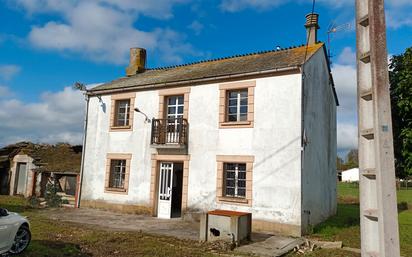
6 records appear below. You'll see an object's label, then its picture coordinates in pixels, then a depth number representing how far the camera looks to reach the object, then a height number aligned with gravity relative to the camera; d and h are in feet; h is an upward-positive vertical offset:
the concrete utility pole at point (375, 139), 11.30 +1.50
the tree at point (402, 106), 31.30 +7.07
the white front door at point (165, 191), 49.49 -2.14
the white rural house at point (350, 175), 228.51 +5.05
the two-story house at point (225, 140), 40.70 +5.12
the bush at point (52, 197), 59.47 -4.28
